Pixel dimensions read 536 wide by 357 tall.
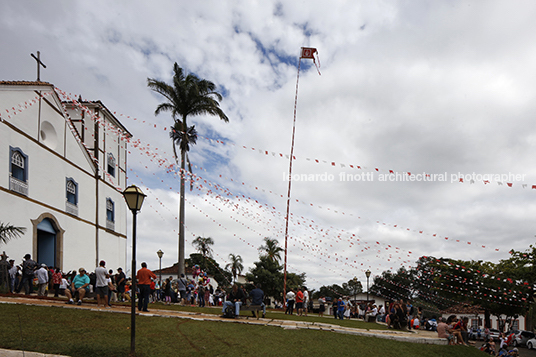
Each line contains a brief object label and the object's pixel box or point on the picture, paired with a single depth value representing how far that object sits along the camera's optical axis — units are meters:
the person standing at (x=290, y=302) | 21.17
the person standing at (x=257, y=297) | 15.30
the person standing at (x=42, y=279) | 16.42
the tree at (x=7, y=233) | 16.03
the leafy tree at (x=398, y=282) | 72.06
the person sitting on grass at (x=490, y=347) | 20.01
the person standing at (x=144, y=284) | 13.59
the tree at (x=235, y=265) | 62.75
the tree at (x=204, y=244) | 58.62
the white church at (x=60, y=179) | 19.33
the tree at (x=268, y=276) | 49.38
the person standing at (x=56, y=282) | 17.11
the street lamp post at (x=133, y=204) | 8.77
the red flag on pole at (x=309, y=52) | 23.39
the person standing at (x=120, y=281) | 17.23
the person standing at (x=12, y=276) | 16.47
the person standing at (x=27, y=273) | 16.11
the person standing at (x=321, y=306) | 24.23
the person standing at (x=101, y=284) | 14.05
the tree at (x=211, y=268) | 67.38
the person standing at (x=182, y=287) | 20.45
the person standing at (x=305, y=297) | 24.00
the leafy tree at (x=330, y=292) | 84.26
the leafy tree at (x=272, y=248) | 56.41
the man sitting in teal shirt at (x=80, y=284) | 14.52
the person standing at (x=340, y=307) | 22.69
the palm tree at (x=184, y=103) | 28.53
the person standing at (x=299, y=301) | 20.77
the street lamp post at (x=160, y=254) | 32.53
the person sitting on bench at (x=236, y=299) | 14.87
